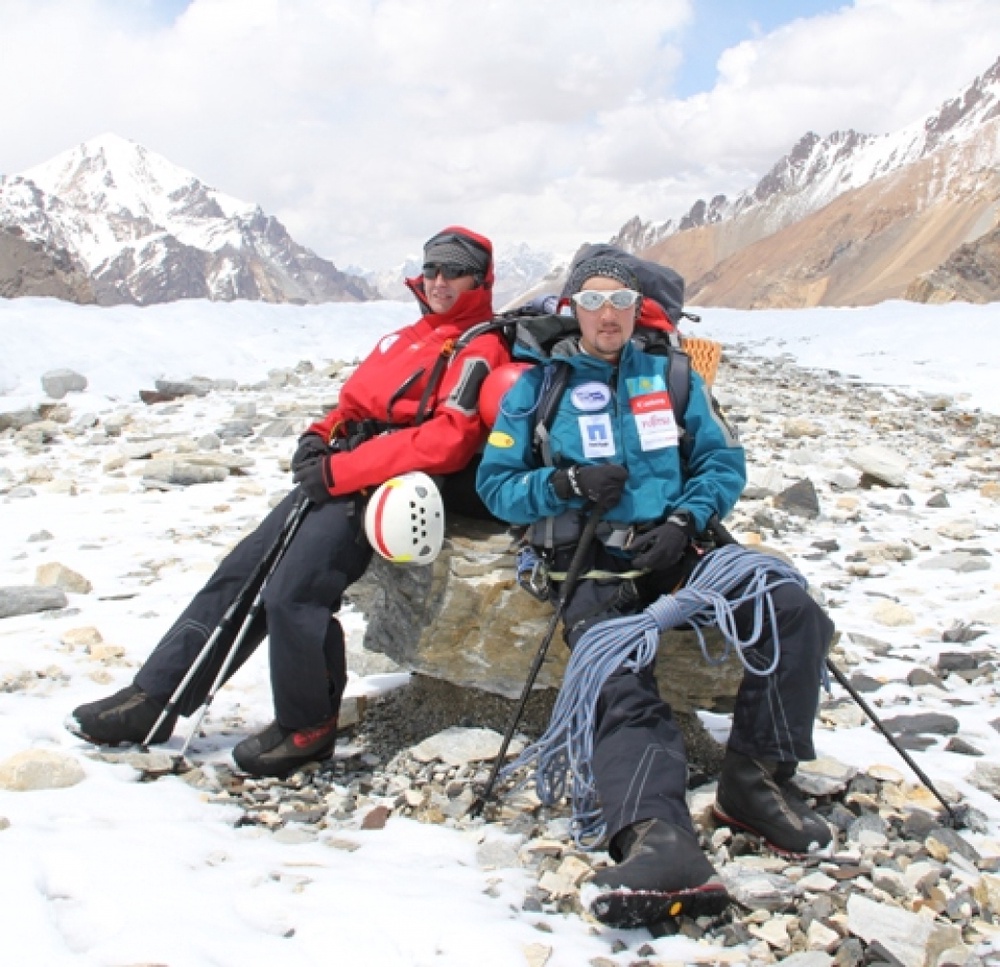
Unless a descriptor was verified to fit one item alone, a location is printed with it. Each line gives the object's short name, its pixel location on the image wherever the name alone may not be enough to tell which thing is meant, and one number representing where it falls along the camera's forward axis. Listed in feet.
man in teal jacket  11.64
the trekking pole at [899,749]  12.53
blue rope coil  12.09
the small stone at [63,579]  22.93
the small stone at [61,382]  52.24
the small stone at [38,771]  12.27
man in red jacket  14.28
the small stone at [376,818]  12.75
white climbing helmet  13.89
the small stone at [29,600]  21.24
